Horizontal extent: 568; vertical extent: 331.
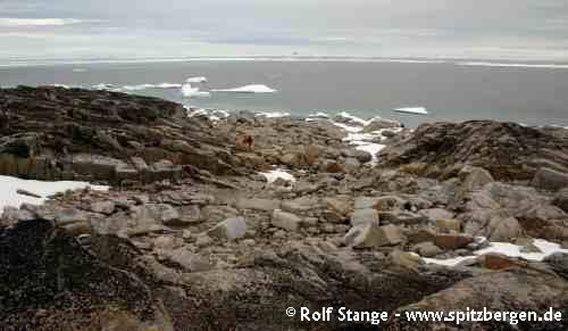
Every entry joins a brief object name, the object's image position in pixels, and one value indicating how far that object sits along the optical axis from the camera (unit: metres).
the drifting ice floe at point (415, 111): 39.19
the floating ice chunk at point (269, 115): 28.14
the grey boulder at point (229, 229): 8.58
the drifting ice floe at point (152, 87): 57.41
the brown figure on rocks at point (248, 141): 17.25
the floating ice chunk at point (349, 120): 26.64
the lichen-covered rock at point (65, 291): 4.97
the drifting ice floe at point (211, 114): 23.66
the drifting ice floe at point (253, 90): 57.59
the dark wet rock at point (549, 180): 11.80
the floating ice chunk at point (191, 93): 48.08
